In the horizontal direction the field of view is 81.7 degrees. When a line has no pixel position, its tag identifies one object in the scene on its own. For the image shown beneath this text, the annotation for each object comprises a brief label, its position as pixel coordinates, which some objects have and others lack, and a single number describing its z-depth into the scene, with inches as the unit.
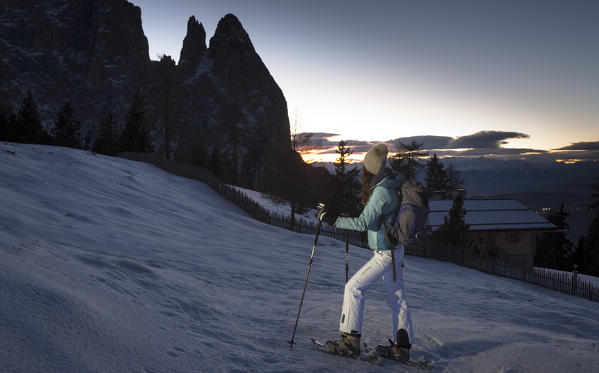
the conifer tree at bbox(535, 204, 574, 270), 1588.3
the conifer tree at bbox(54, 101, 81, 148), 1736.0
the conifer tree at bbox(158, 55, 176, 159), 1802.4
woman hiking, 145.5
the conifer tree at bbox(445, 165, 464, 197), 2337.4
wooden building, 1138.7
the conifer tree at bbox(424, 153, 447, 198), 2262.6
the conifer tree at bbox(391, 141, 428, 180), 2180.4
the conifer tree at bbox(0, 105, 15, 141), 1369.3
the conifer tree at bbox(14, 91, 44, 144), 1402.3
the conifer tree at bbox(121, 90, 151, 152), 1716.3
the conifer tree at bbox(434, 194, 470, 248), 905.5
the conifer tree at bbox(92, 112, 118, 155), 1915.6
